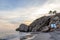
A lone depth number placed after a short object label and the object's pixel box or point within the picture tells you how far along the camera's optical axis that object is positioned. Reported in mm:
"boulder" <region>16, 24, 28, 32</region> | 36283
